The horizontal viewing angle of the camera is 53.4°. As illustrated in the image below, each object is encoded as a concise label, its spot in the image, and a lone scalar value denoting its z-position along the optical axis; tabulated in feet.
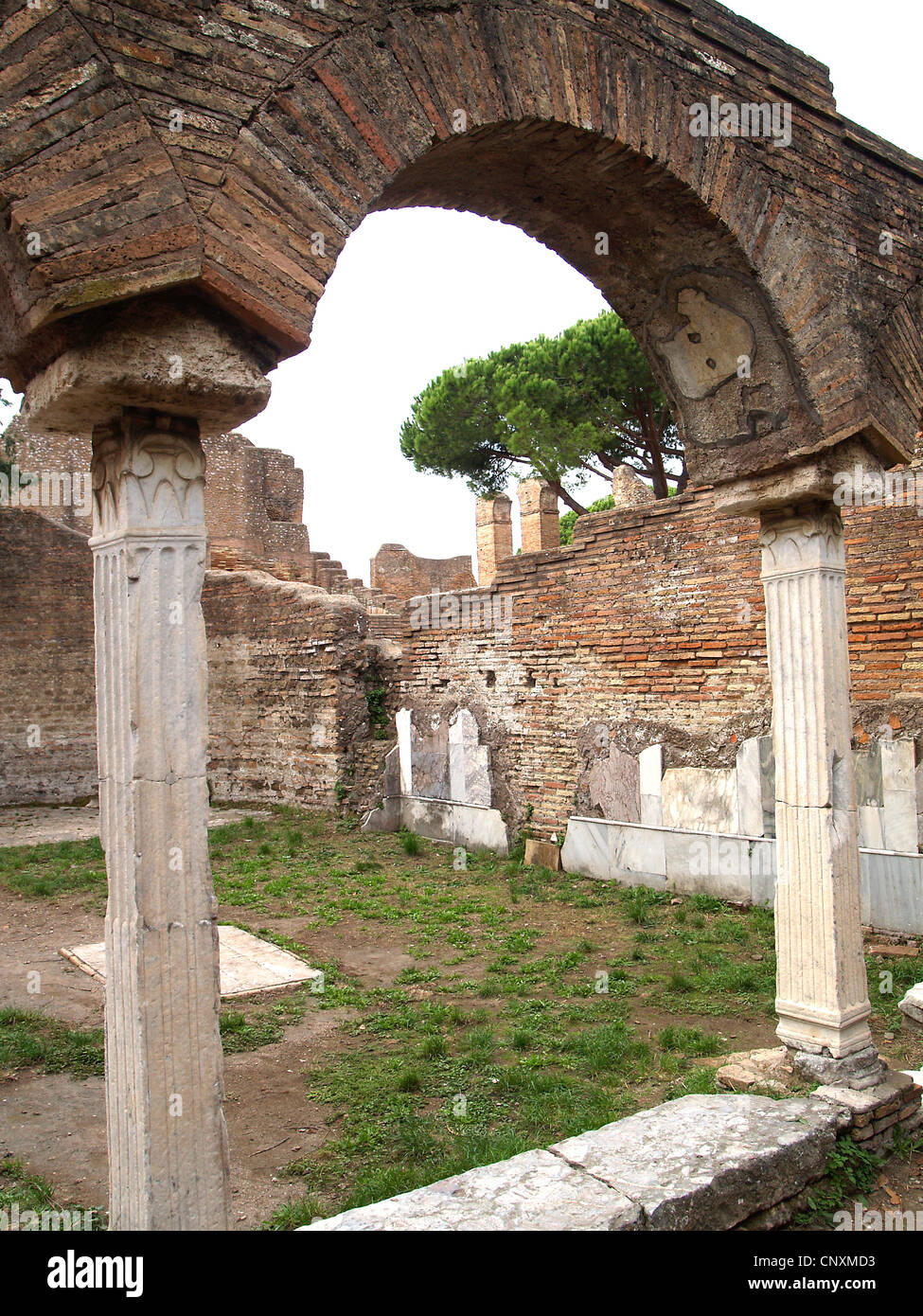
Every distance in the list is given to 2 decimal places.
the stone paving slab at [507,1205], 8.97
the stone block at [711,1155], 9.96
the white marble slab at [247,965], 19.92
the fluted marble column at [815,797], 13.33
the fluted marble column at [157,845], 8.14
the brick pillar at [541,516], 64.49
